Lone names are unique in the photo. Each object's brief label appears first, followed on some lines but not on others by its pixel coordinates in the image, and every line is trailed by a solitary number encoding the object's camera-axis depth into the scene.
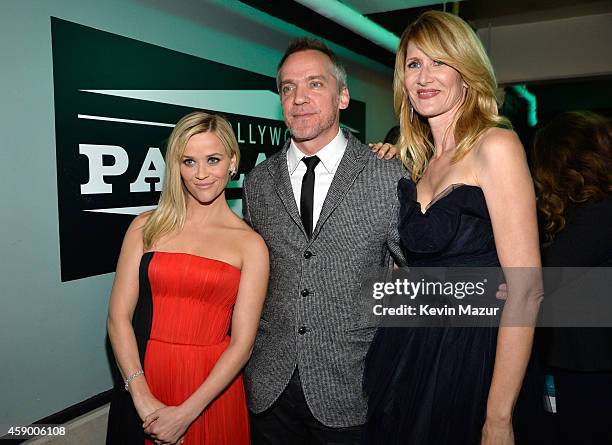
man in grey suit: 1.85
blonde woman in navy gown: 1.52
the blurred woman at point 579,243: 2.17
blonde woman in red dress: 1.87
